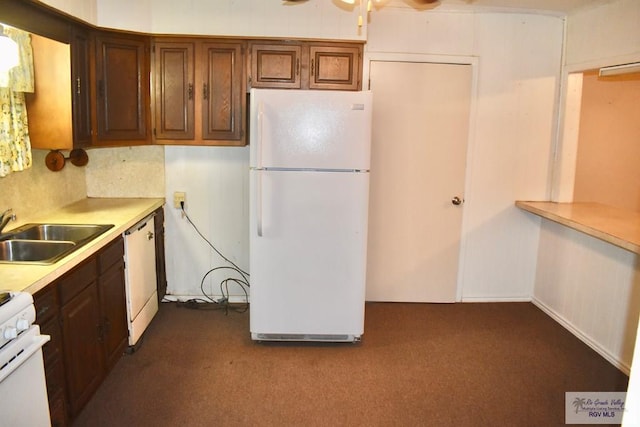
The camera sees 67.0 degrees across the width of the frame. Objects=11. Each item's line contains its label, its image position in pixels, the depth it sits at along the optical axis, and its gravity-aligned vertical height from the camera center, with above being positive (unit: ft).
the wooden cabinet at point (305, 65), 11.28 +1.92
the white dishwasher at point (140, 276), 9.82 -2.89
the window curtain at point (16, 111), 8.05 +0.47
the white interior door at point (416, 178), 12.57 -0.73
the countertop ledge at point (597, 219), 9.14 -1.42
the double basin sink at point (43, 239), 8.14 -1.75
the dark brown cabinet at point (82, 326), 6.70 -2.96
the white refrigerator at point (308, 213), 9.86 -1.36
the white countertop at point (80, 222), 6.21 -1.57
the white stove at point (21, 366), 4.86 -2.38
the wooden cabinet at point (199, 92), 11.25 +1.21
